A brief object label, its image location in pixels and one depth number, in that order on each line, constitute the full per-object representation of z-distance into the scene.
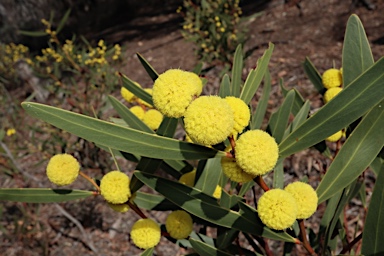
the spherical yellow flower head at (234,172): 0.14
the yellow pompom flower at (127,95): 0.21
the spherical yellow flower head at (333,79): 0.20
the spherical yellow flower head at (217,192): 0.19
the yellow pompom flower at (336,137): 0.19
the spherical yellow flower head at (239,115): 0.14
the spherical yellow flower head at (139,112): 0.21
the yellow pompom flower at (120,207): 0.18
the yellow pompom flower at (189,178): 0.19
